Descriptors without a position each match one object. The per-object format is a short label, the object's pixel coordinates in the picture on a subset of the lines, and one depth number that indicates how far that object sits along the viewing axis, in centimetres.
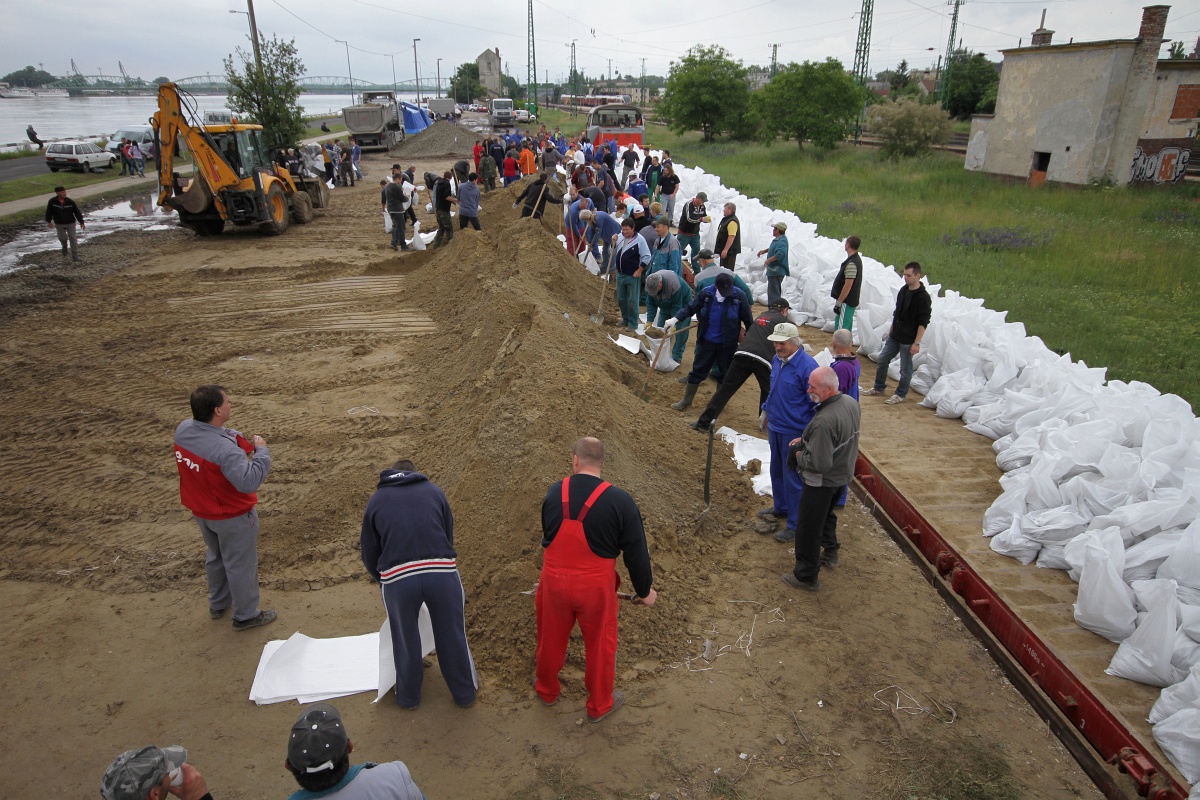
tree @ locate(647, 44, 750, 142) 3494
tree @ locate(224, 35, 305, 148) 2194
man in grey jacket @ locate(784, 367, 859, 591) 439
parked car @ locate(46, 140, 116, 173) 2561
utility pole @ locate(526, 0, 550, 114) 6519
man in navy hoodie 330
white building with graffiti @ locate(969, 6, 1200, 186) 1736
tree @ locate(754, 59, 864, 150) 2706
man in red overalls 325
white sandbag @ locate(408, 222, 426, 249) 1379
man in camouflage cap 208
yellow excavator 1336
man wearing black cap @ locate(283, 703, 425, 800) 193
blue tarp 3985
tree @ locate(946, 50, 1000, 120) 4388
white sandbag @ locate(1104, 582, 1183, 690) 380
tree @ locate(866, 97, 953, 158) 2520
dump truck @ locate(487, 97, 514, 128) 4541
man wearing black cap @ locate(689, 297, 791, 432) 629
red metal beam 327
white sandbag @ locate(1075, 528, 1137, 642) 413
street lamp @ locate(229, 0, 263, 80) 2186
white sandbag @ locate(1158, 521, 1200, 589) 403
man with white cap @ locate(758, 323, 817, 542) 518
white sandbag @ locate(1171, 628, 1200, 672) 377
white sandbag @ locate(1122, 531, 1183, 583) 423
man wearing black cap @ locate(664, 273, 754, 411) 687
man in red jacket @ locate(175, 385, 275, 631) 384
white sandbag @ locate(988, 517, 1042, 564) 500
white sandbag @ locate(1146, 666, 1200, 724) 346
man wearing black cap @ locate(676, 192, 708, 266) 1116
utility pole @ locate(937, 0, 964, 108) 4106
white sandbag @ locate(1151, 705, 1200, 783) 329
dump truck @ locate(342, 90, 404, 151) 3391
